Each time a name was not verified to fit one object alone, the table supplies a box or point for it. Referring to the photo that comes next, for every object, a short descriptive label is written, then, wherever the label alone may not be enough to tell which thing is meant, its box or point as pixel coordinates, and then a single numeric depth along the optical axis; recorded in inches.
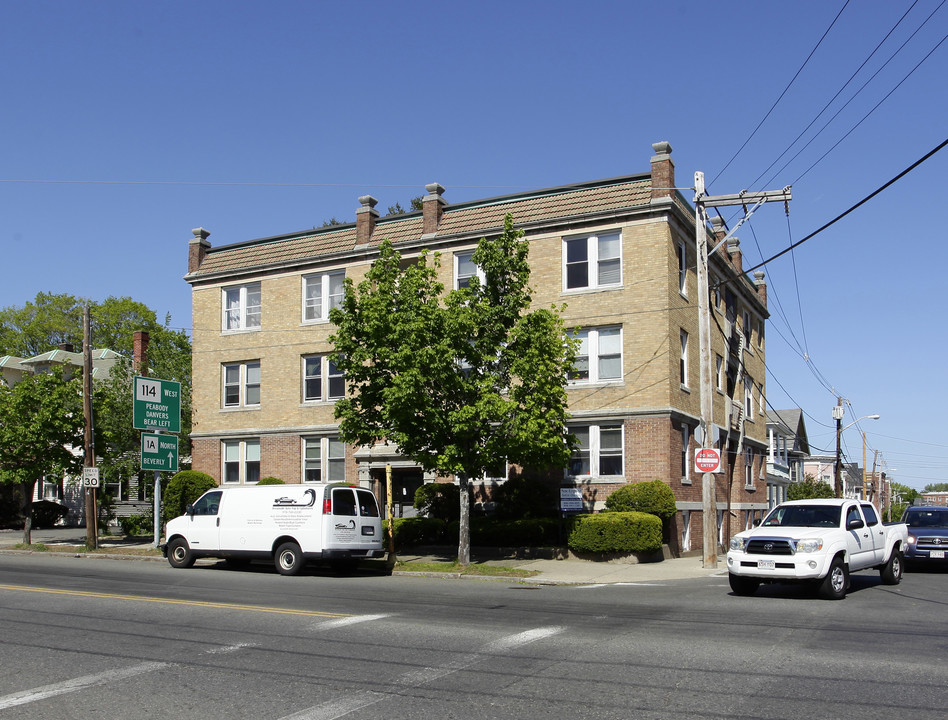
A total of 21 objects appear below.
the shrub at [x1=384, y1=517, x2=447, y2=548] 1031.6
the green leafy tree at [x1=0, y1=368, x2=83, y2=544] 1104.2
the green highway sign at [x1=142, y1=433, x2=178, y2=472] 1039.0
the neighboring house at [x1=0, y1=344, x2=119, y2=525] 1920.5
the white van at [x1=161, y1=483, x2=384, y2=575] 769.6
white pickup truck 571.8
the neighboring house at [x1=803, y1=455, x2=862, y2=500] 3334.2
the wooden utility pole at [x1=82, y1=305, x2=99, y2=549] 1054.4
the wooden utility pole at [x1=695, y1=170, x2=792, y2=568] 875.4
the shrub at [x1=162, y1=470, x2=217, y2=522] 1219.2
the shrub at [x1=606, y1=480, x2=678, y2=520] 956.6
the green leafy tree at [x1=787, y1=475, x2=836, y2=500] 2292.2
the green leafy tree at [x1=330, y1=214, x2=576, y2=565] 805.2
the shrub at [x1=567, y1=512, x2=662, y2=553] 900.0
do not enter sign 855.7
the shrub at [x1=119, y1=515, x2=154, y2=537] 1402.6
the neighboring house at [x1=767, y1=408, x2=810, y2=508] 1746.4
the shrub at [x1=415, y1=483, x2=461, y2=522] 1061.8
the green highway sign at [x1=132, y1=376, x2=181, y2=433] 1042.1
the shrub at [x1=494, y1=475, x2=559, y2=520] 1024.2
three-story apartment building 1032.8
